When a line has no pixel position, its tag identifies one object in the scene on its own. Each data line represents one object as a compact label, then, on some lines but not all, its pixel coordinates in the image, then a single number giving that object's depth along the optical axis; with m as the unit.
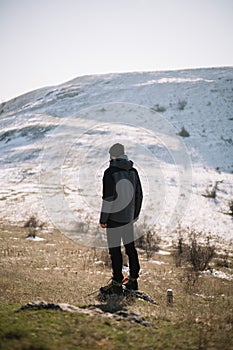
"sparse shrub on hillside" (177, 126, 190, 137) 31.99
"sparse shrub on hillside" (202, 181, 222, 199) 22.33
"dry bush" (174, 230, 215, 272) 12.18
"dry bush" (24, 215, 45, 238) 17.63
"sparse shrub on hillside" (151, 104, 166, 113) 37.50
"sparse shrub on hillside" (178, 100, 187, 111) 37.60
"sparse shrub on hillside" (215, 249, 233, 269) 12.91
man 5.99
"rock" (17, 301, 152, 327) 4.31
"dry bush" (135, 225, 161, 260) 15.11
